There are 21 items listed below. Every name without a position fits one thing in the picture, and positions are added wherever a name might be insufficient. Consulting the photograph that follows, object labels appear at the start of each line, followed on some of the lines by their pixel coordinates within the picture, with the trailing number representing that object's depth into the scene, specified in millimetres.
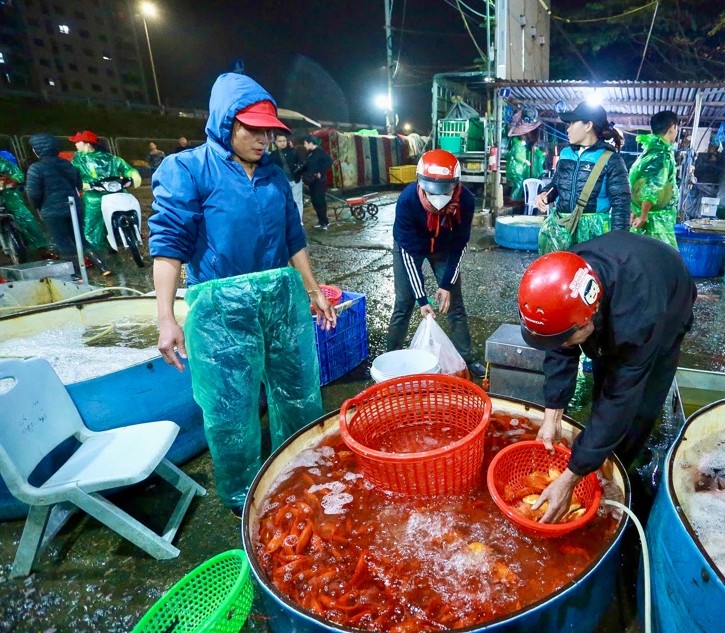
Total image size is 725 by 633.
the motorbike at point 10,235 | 7926
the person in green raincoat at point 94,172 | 7363
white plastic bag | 3594
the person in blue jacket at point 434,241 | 3418
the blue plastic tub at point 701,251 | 6471
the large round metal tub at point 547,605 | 1568
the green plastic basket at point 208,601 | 1690
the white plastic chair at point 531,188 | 10750
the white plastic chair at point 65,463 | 2311
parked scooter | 7570
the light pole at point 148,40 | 34231
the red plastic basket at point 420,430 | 2115
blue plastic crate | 4125
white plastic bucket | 3283
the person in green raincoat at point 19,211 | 8141
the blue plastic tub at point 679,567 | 1436
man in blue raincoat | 2295
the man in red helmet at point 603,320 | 1561
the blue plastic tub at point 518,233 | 8492
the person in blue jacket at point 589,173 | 3775
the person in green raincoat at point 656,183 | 4988
